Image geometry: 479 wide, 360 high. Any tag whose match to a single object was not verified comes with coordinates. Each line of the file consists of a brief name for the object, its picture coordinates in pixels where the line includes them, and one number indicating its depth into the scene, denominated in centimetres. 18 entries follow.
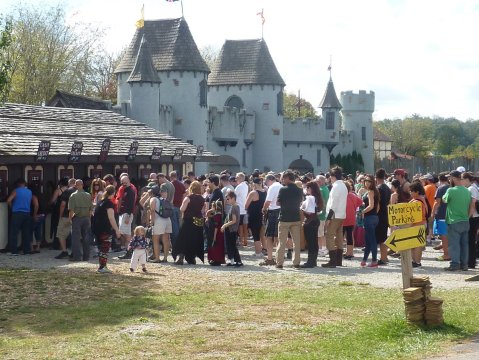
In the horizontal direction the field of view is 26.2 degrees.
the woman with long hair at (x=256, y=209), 2262
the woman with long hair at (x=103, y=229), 1902
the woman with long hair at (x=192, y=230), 2072
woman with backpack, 2103
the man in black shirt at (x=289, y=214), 1986
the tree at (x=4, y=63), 2222
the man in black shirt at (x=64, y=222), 2236
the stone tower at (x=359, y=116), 7925
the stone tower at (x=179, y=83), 5566
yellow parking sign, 1334
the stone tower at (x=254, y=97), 6525
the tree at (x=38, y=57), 5862
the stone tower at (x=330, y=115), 7312
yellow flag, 5634
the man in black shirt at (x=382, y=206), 2050
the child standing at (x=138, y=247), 1911
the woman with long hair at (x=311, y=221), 2019
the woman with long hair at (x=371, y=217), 2006
